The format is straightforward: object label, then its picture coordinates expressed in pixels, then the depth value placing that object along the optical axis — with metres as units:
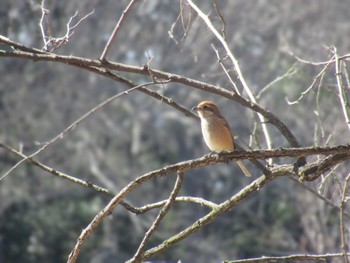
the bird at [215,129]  11.02
